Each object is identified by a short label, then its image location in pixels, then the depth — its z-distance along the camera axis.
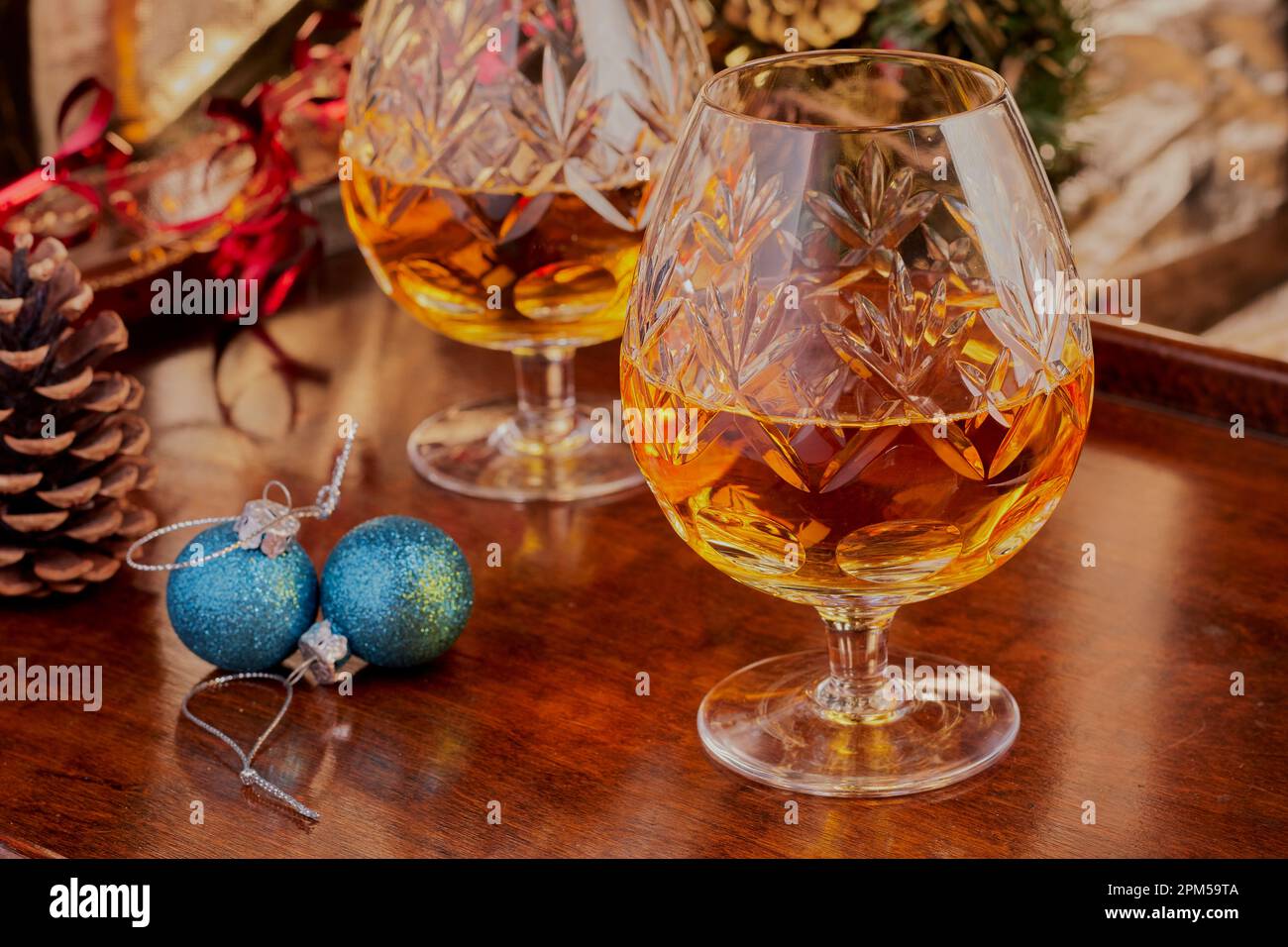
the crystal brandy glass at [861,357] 0.56
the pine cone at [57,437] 0.73
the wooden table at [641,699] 0.58
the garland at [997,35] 0.97
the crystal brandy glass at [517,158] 0.83
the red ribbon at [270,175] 1.03
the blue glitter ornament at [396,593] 0.66
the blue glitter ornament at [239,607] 0.66
